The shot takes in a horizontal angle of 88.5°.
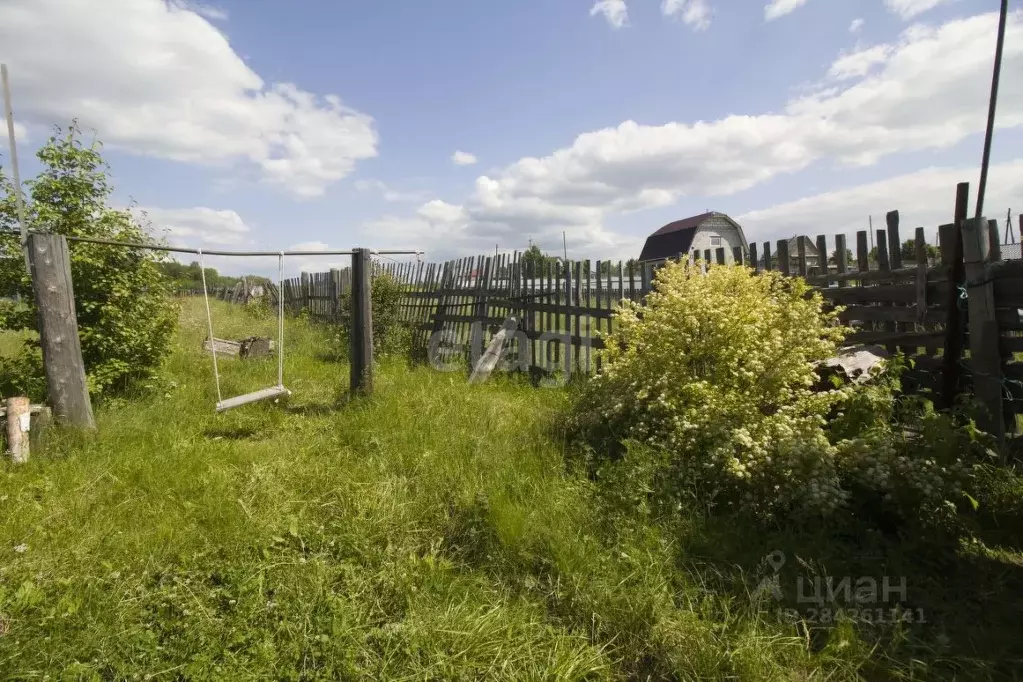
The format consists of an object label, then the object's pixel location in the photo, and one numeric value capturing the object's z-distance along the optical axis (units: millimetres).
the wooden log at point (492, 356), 6548
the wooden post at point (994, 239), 3521
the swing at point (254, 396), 4395
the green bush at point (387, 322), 8633
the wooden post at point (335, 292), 12404
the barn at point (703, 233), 31859
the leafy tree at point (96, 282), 4891
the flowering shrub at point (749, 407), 2928
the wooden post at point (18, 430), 3977
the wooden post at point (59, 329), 4312
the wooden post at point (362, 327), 5582
